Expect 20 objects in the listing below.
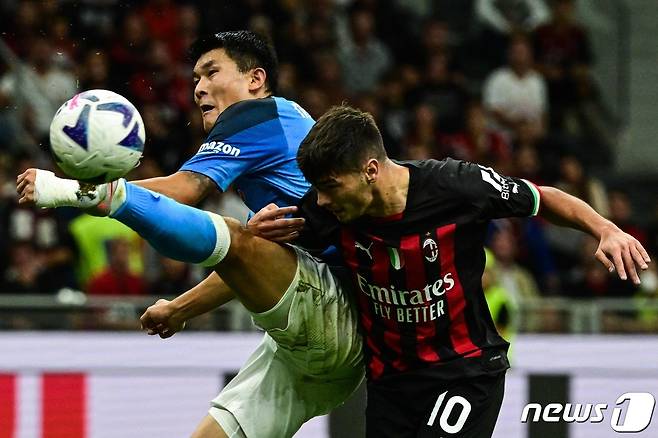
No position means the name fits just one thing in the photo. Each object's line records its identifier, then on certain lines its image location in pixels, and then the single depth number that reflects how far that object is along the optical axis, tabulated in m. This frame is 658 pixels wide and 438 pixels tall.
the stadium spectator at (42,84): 18.73
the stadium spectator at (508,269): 18.87
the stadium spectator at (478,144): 21.50
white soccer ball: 7.84
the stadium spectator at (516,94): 22.83
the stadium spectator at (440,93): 22.62
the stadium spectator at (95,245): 18.37
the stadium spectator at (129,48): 15.34
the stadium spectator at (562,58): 24.09
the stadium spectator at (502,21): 24.61
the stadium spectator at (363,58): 23.31
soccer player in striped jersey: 8.74
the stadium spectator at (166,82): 18.22
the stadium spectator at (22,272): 17.97
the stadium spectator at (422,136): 21.07
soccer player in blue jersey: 9.09
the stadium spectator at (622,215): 20.48
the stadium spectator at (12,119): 19.69
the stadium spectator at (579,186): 20.86
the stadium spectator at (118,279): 17.87
